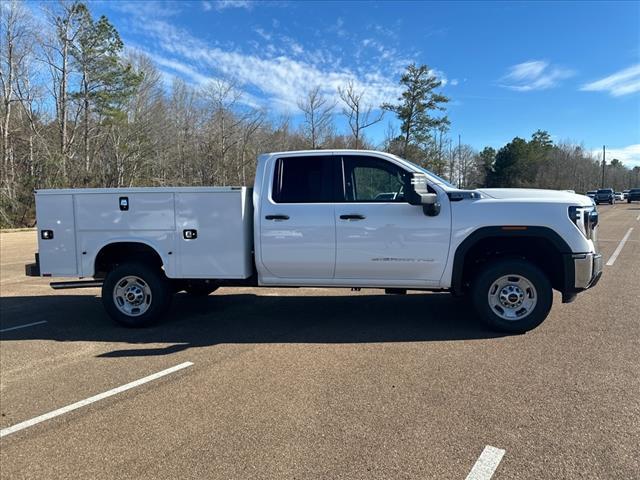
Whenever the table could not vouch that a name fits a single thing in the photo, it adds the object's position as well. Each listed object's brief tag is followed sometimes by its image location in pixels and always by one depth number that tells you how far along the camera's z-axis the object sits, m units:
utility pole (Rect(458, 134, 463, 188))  74.71
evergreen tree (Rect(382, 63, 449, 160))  46.12
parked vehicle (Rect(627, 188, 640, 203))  58.67
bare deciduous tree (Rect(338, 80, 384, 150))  44.53
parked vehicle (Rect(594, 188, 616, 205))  55.91
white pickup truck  5.21
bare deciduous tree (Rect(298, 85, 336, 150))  48.09
